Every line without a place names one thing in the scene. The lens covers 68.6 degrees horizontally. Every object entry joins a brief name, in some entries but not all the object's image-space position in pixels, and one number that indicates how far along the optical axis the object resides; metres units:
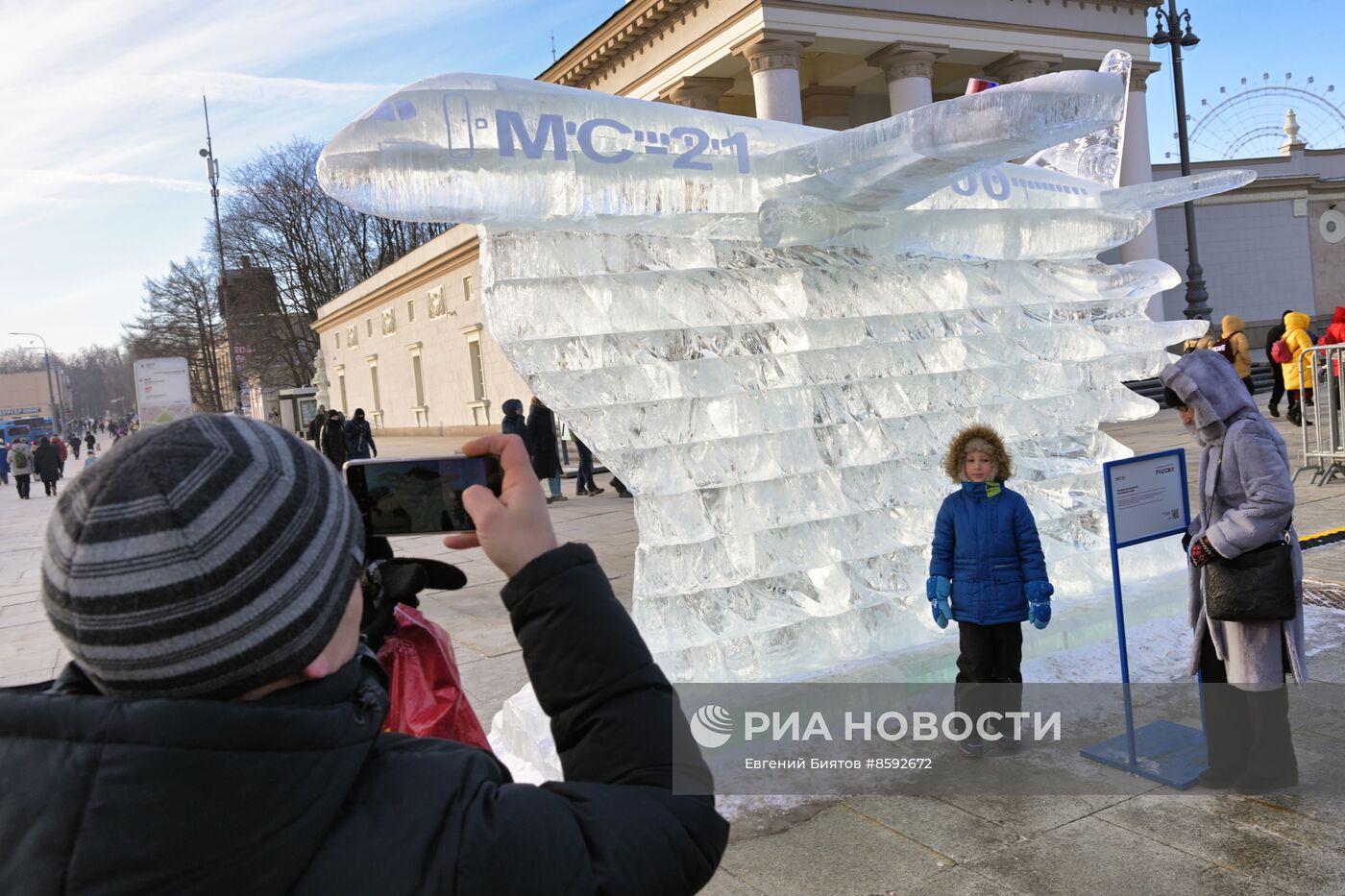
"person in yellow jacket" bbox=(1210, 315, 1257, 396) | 13.38
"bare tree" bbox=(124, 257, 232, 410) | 55.06
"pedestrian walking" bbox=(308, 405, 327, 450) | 23.92
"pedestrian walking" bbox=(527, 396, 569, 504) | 15.55
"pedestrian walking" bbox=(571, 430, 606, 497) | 16.31
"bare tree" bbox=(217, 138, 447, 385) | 50.69
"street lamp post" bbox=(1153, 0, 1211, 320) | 21.36
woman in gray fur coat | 3.74
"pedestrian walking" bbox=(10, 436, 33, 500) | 27.86
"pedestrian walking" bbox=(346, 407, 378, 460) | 22.25
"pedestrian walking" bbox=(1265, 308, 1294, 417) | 17.00
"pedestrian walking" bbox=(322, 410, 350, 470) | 19.55
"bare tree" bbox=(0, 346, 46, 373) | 124.94
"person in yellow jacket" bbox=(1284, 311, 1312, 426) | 13.60
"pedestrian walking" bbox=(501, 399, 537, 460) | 14.09
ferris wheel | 38.44
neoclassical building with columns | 24.28
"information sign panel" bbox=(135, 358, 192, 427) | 31.13
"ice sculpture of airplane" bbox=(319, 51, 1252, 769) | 4.31
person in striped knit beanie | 0.94
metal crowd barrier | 10.87
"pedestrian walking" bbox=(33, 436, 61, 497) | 27.70
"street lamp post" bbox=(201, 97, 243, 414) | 44.69
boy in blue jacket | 4.41
